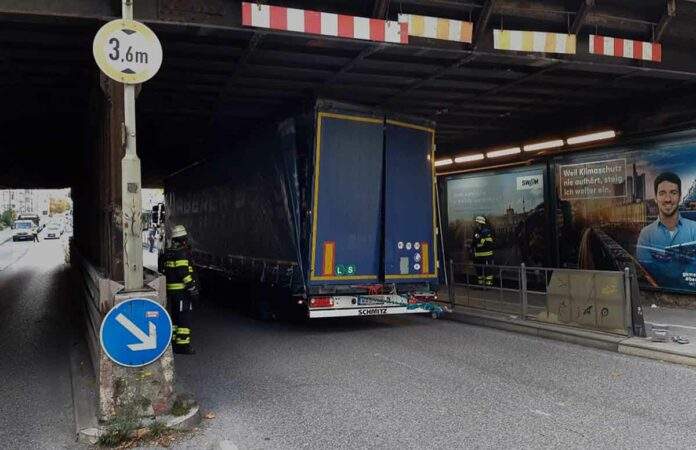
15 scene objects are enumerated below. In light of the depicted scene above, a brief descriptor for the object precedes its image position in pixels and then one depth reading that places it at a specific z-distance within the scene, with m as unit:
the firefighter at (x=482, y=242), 12.98
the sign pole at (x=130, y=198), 5.24
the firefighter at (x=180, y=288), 8.39
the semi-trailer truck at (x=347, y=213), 9.24
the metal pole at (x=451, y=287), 11.60
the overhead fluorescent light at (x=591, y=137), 11.81
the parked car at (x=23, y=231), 54.97
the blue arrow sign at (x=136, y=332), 4.96
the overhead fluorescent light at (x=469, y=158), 15.59
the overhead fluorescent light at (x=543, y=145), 12.95
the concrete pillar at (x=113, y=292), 5.02
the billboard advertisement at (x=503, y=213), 13.87
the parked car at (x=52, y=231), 65.81
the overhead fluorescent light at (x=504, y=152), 14.22
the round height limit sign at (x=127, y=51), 5.09
